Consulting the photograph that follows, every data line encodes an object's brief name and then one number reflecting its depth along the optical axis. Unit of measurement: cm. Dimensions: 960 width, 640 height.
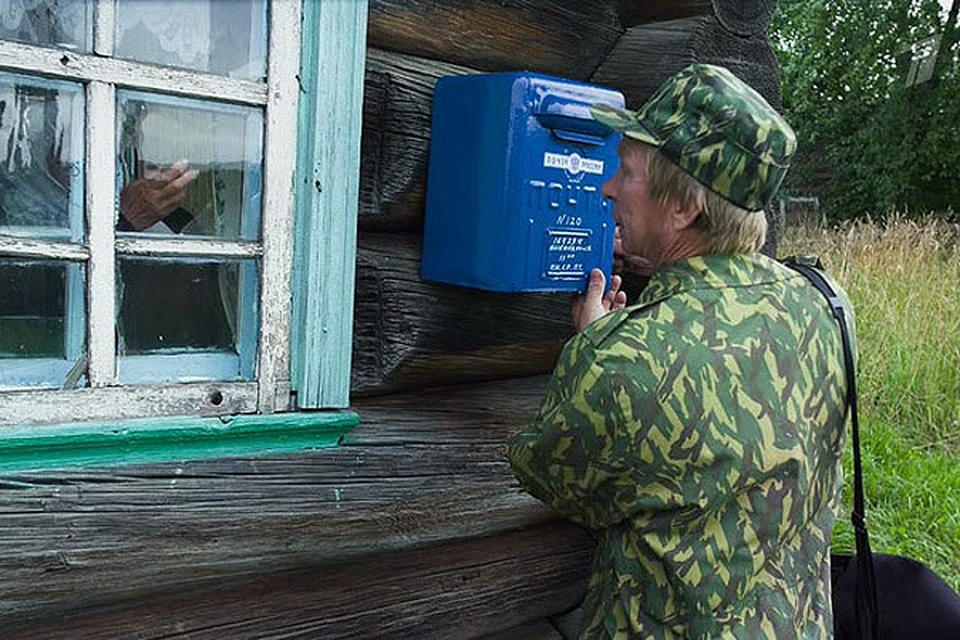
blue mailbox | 164
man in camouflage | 135
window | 136
